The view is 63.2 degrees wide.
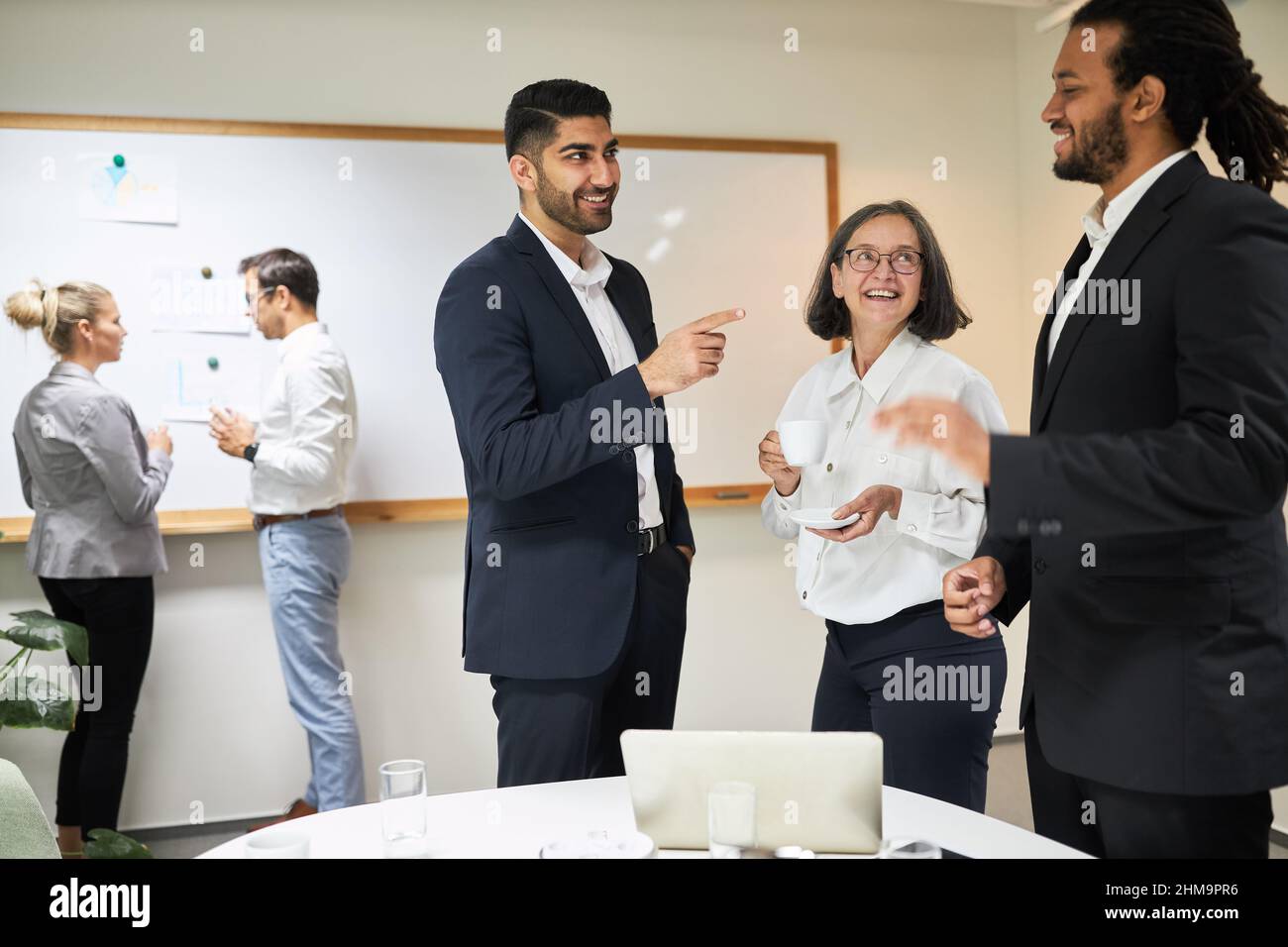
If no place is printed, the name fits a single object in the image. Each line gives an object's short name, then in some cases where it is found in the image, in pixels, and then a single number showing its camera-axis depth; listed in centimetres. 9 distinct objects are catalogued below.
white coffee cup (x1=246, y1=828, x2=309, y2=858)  114
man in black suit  125
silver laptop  110
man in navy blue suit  173
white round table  120
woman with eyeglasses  184
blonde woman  296
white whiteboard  320
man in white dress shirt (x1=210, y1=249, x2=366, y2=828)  310
